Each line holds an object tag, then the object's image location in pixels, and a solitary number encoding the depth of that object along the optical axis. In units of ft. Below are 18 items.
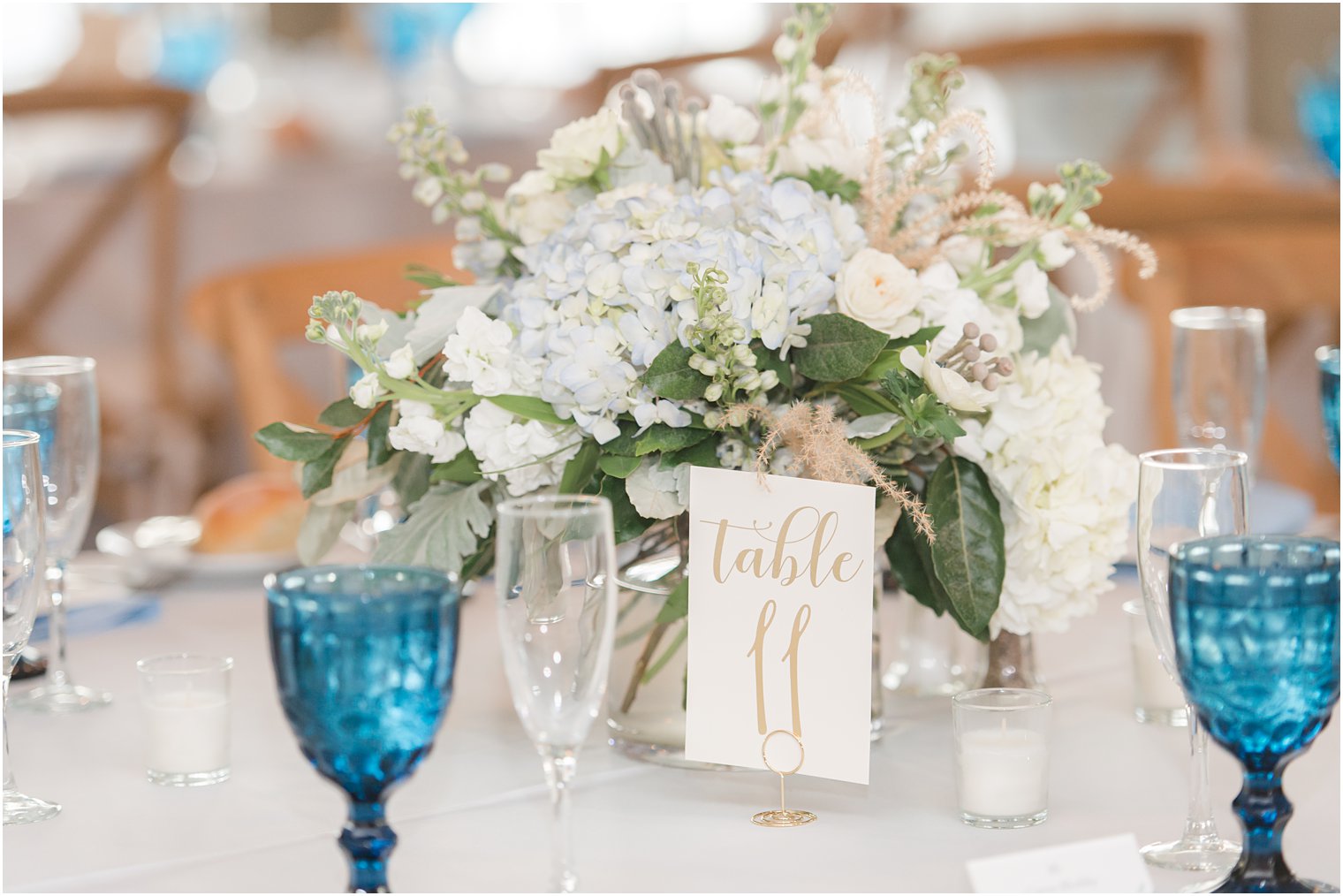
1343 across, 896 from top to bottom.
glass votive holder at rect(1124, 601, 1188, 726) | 6.34
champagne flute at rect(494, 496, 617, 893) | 5.22
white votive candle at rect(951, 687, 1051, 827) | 5.72
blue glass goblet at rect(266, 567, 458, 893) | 5.13
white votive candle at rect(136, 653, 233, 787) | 6.07
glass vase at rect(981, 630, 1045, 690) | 6.34
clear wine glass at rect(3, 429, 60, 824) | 5.73
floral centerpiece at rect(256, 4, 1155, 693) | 5.76
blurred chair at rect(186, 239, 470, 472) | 10.22
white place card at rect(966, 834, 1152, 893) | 5.28
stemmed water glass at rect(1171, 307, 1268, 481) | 7.21
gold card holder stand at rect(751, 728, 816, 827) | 5.76
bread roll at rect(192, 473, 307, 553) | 7.69
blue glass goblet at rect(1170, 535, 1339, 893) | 5.18
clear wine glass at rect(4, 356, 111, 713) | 6.56
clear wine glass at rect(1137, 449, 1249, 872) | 5.55
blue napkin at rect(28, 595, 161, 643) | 7.19
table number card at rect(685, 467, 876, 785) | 5.69
